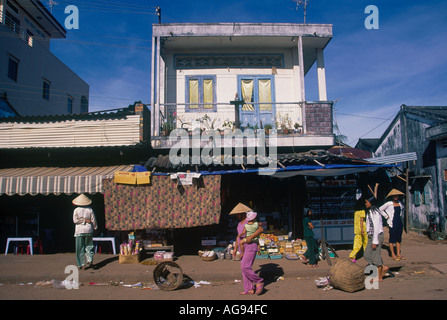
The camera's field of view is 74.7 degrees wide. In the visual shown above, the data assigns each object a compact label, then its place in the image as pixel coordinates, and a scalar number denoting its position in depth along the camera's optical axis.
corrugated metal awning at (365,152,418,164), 13.37
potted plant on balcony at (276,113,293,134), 10.80
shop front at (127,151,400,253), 8.48
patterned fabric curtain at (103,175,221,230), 8.47
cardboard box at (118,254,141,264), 8.39
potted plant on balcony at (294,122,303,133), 10.64
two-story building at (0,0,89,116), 15.48
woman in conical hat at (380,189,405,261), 8.27
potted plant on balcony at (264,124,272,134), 10.83
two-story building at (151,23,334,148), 10.51
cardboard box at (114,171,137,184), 8.45
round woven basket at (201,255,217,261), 8.51
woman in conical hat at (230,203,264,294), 5.84
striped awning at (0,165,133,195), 8.64
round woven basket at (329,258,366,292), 5.95
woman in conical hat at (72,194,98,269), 7.67
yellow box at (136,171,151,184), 8.46
